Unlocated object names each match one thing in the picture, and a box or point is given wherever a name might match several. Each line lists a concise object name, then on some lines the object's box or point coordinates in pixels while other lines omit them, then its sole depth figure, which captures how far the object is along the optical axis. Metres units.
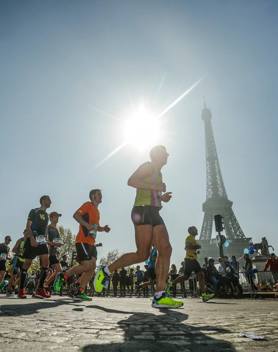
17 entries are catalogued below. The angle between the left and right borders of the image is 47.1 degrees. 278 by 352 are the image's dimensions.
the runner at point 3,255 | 10.18
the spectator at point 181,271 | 13.89
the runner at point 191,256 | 7.98
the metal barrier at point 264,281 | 14.15
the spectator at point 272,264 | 11.63
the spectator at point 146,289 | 12.62
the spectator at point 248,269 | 12.15
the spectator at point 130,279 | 19.55
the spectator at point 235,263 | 12.96
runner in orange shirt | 6.34
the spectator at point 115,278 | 18.72
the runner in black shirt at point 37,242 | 6.53
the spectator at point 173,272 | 15.78
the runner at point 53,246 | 8.01
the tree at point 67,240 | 53.72
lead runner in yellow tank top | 4.26
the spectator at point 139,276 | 18.52
